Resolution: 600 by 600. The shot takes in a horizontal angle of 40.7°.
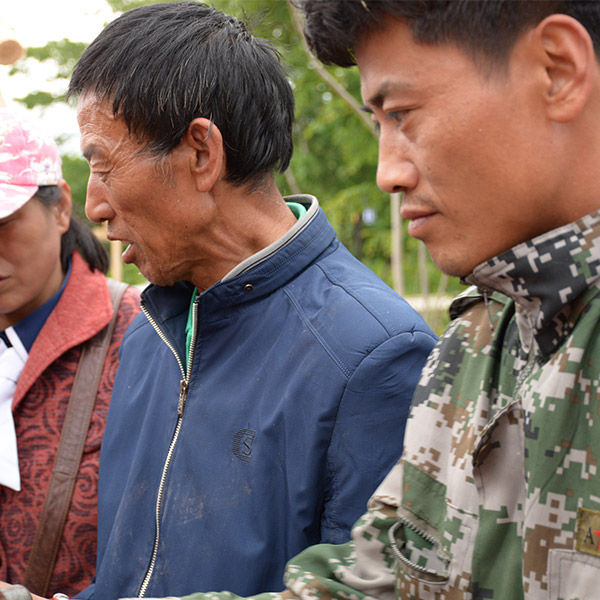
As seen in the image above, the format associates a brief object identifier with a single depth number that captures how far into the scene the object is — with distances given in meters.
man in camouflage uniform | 1.19
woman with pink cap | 2.52
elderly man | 1.85
